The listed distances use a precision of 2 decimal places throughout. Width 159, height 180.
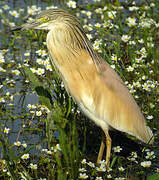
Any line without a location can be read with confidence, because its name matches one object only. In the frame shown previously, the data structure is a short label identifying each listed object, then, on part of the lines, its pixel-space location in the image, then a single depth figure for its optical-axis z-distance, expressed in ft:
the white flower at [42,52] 32.60
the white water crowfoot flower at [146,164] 23.44
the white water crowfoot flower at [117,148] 25.51
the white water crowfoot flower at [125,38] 35.06
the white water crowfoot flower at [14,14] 40.35
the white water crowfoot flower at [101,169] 22.56
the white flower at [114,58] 32.09
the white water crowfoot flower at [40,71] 30.32
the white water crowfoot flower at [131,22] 37.78
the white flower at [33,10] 42.14
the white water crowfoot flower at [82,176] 21.58
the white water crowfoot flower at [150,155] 24.59
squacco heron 23.73
